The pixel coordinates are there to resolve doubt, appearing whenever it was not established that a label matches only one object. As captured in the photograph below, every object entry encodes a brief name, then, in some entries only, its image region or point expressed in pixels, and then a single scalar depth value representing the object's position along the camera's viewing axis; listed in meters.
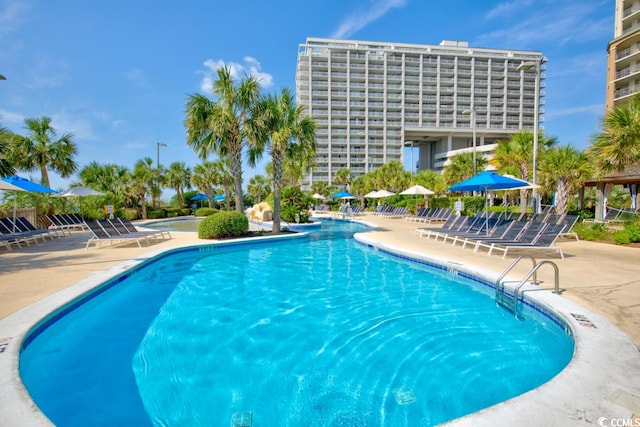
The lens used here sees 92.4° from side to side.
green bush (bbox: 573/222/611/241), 10.95
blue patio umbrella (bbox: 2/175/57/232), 12.03
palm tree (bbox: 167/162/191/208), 33.12
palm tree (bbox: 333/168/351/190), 46.56
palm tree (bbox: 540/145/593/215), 12.87
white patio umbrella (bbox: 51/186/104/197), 15.75
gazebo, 15.22
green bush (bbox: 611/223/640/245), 9.67
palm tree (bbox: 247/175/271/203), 42.22
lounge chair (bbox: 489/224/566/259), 8.28
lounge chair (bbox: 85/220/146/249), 10.71
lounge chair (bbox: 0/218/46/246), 11.33
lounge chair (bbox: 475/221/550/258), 8.62
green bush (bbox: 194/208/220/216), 29.42
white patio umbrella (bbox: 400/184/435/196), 19.79
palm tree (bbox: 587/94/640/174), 9.85
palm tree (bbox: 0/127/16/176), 9.38
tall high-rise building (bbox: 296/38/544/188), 71.00
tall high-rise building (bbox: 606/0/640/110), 31.64
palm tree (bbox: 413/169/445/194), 29.09
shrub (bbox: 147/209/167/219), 28.81
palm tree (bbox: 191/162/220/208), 34.88
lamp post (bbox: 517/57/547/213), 12.46
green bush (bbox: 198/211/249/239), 12.06
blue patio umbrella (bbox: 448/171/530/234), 10.55
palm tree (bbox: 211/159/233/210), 34.53
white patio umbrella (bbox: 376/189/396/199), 26.54
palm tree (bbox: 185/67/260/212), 12.09
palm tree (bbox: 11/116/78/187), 18.27
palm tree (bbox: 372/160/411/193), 33.12
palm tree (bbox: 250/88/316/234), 12.33
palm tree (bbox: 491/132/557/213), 16.67
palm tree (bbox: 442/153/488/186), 27.36
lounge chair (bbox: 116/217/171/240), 12.42
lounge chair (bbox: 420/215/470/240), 11.88
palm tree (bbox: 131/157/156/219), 26.92
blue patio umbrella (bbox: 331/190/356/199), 27.26
